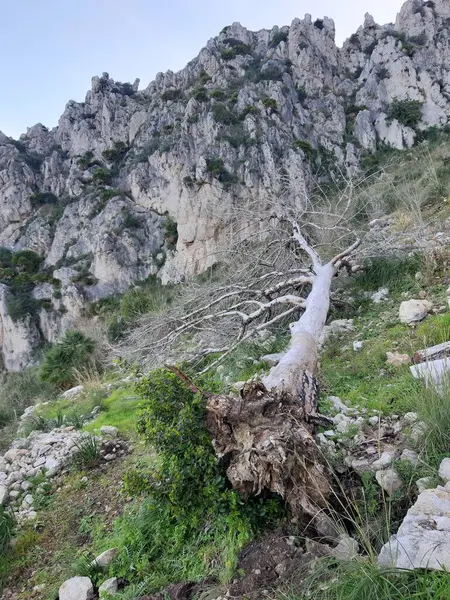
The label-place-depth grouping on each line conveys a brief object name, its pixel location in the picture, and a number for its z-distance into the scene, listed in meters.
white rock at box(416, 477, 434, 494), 1.92
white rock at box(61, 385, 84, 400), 7.71
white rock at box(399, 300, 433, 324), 4.75
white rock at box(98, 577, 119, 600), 2.15
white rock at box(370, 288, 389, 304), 6.05
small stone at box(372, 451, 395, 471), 2.22
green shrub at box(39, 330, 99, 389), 9.19
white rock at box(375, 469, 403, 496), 2.02
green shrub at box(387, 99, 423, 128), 25.52
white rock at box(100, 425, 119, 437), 4.66
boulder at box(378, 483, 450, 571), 1.37
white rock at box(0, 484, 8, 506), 3.59
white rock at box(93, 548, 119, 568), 2.45
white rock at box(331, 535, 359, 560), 1.61
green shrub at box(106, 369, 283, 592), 2.12
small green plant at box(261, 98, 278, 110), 26.36
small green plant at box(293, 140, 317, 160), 25.34
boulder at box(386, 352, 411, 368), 3.78
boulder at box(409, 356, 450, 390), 2.51
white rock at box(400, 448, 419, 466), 2.19
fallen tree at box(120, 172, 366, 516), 2.08
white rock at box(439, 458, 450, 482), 1.91
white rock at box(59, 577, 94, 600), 2.26
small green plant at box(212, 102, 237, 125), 26.50
